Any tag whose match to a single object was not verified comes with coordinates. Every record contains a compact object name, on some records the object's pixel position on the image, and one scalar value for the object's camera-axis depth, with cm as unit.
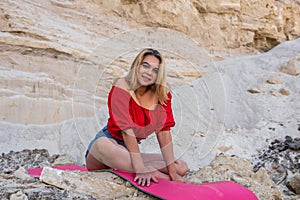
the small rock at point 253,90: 645
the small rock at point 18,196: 172
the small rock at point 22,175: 211
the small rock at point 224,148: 456
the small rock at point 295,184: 298
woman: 210
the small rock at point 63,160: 366
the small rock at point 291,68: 696
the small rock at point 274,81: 664
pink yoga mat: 193
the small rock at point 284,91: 629
